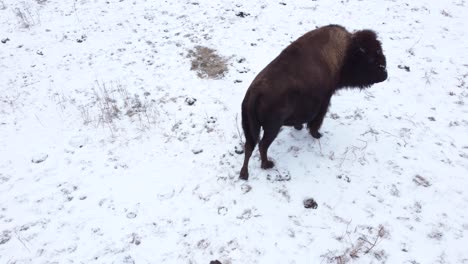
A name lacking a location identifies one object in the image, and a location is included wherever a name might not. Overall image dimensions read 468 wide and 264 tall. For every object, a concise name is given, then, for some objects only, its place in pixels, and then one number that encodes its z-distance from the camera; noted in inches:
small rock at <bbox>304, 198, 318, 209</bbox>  161.5
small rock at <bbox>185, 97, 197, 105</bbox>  224.1
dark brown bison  157.2
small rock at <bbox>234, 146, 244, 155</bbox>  190.7
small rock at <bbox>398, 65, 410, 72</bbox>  241.4
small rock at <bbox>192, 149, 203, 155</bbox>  192.7
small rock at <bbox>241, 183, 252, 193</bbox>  170.7
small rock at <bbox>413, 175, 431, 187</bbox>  169.0
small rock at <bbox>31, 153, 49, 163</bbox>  192.1
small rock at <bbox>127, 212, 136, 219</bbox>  161.9
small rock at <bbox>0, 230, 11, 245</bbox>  153.9
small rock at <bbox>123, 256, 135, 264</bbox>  143.6
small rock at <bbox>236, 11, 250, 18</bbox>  308.7
